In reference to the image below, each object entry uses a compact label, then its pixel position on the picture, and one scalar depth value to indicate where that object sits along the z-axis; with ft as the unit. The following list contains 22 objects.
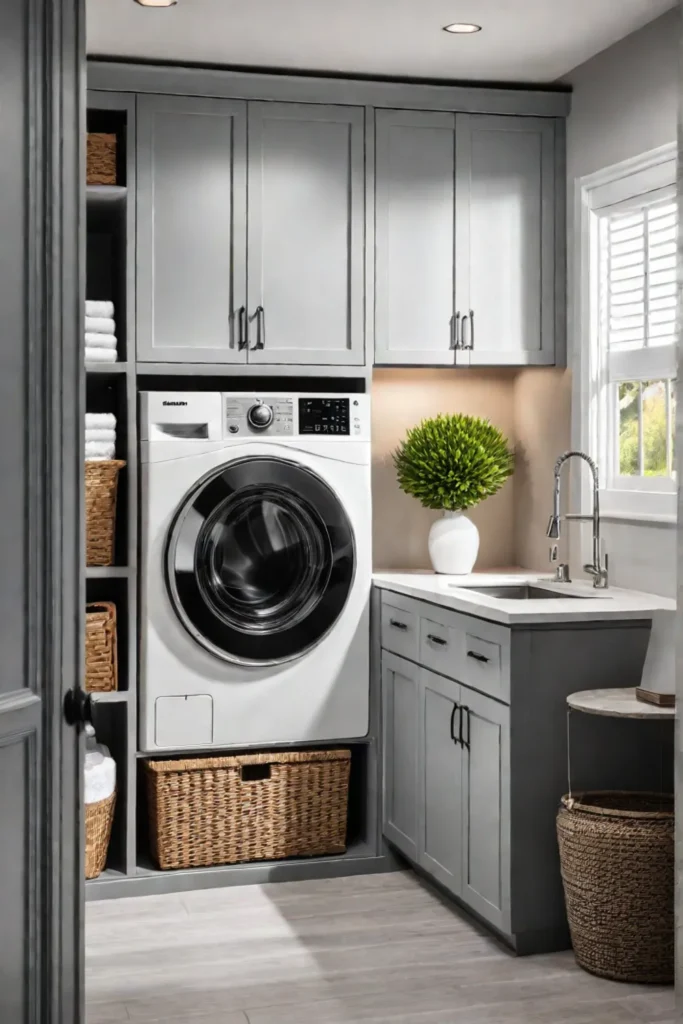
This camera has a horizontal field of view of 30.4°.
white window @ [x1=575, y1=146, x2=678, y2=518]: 12.51
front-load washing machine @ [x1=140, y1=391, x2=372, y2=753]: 12.94
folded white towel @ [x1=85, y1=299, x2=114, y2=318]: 12.85
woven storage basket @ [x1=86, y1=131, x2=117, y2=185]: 12.92
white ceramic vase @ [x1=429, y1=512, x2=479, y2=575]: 14.24
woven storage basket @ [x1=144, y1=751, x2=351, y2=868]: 13.10
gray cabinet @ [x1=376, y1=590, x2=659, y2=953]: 10.78
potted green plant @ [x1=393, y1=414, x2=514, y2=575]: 13.92
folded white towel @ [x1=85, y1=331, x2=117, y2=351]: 12.88
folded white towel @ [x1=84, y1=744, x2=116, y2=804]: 12.65
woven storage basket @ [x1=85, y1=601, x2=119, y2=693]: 12.87
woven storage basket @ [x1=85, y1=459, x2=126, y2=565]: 12.81
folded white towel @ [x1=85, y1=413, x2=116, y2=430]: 12.80
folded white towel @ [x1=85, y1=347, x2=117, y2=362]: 12.88
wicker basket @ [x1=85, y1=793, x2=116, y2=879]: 12.71
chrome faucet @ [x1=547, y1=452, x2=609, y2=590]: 12.74
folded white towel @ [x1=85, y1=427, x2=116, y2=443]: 12.86
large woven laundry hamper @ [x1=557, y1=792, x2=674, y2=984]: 10.24
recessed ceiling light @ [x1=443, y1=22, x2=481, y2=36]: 12.14
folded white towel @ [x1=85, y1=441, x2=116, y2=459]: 12.87
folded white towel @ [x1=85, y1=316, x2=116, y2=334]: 12.89
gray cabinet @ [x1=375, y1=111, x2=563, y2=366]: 13.75
